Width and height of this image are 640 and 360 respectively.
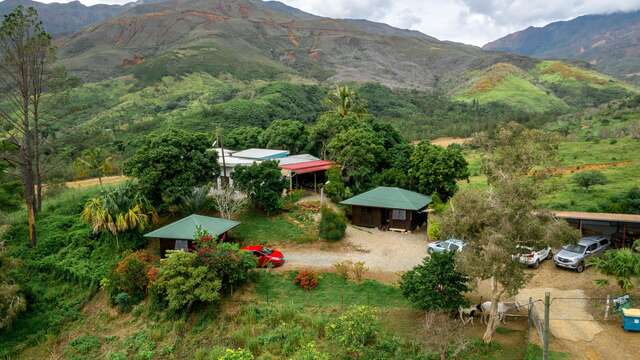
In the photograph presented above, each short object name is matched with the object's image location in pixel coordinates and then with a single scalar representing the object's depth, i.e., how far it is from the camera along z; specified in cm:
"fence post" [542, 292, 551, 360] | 1069
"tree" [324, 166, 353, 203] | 2902
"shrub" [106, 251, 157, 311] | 1922
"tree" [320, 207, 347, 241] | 2292
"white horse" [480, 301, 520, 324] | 1508
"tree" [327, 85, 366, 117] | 3972
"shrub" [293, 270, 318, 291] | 1845
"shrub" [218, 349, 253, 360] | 1314
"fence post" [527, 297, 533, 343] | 1378
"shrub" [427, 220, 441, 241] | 2298
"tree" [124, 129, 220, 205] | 2366
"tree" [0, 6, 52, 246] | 2336
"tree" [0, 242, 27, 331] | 1845
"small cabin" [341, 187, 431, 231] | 2520
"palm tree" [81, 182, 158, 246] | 2244
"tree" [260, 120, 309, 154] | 3803
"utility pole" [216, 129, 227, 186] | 2920
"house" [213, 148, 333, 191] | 3083
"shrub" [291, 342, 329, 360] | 1293
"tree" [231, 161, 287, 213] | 2558
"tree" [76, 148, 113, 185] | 4304
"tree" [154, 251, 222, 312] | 1712
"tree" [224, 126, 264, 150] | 4097
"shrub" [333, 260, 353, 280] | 1911
